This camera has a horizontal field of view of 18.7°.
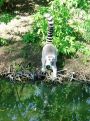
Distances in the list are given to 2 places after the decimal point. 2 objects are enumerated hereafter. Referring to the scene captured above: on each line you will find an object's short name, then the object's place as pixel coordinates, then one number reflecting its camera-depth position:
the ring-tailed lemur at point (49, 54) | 7.27
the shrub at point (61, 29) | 7.72
